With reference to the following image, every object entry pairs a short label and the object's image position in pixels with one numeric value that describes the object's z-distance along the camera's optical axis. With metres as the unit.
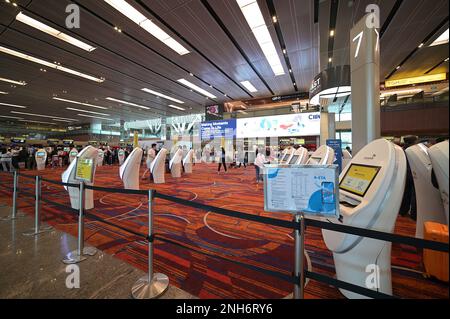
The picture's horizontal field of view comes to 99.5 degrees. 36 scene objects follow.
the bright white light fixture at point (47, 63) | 6.55
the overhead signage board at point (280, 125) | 10.61
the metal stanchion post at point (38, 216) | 2.54
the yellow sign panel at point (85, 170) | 2.07
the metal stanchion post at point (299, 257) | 1.02
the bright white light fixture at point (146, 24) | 4.64
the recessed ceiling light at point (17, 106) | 13.10
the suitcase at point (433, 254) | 1.16
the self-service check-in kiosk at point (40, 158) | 10.17
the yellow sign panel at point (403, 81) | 8.49
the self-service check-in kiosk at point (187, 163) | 9.25
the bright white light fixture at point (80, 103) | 12.16
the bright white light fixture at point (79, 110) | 14.72
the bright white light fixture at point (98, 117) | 17.67
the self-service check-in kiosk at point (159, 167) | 6.02
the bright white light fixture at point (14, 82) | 8.77
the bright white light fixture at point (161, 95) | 10.92
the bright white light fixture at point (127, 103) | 12.52
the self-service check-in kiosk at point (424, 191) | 1.83
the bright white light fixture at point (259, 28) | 4.72
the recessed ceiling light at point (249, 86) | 10.13
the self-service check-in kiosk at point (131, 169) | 4.15
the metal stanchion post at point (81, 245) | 1.96
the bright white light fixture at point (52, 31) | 5.03
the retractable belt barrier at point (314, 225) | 0.79
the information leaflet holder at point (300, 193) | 0.97
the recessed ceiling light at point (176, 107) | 14.77
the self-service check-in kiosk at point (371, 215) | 1.12
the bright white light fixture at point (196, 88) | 9.79
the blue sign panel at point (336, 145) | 5.77
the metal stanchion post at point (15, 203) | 3.04
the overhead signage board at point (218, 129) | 13.52
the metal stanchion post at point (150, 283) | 1.45
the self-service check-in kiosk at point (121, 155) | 13.46
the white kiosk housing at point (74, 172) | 2.94
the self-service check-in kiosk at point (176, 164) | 7.59
